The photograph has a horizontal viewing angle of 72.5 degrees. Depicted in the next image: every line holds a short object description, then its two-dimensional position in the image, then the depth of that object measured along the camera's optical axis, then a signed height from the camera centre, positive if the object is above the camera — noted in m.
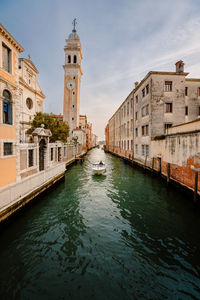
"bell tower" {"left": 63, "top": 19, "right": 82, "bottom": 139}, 44.06 +20.48
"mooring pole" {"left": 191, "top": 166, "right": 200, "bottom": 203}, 8.89 -2.37
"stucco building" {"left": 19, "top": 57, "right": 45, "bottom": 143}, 25.22 +10.52
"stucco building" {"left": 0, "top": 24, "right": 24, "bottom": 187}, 8.59 +2.57
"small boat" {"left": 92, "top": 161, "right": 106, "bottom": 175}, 16.91 -2.97
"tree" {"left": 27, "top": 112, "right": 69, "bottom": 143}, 20.81 +3.02
